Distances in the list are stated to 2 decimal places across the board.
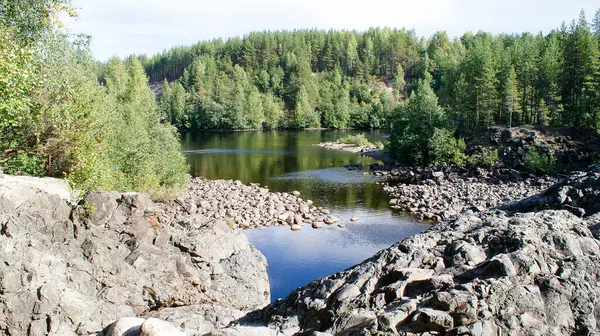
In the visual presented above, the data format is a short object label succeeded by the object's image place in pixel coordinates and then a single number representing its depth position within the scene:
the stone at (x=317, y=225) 33.84
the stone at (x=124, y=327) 11.54
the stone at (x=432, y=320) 8.42
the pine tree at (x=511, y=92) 62.19
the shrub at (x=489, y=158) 53.62
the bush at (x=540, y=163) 50.19
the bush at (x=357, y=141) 85.54
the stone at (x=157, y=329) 10.38
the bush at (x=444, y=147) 57.00
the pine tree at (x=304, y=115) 130.62
